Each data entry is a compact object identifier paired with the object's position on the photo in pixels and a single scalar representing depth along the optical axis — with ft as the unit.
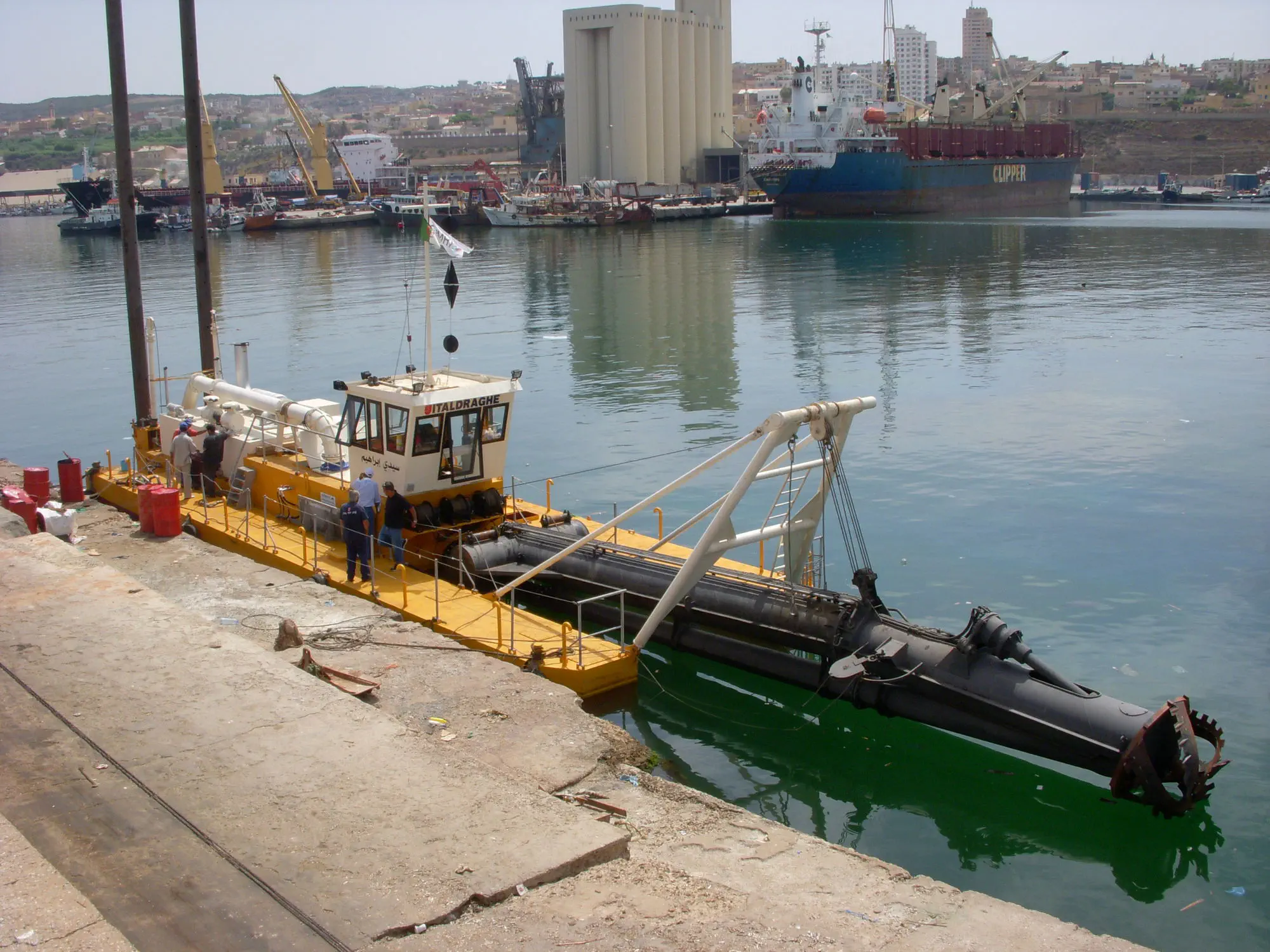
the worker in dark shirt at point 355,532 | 47.16
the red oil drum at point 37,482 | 60.95
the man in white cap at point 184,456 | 59.31
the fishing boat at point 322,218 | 375.86
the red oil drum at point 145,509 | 53.72
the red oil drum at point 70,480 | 63.46
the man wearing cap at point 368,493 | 48.14
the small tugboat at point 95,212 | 369.50
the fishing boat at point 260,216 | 363.97
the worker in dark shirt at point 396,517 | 47.29
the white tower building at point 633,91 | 416.26
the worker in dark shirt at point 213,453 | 60.03
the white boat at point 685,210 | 363.56
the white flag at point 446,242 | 47.42
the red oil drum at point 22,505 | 54.95
